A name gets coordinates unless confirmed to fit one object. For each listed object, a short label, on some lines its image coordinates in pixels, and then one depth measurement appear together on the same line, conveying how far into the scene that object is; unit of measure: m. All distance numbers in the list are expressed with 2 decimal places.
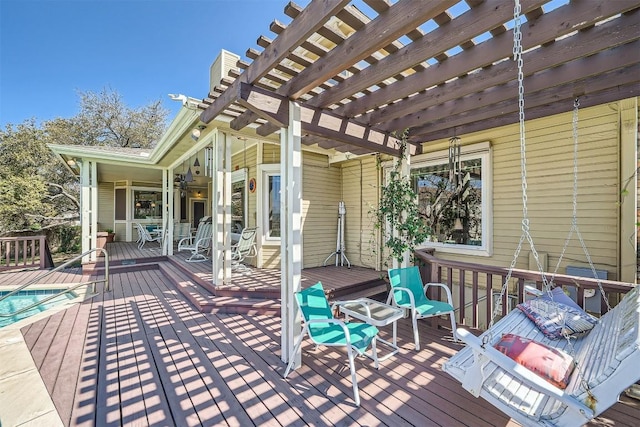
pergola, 1.71
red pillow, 1.66
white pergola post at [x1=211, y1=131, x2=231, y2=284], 4.66
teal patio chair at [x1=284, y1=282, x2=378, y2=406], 2.26
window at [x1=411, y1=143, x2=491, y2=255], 4.68
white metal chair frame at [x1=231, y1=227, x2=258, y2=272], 5.70
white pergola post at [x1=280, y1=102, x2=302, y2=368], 2.69
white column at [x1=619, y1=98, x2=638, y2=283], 3.27
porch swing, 1.37
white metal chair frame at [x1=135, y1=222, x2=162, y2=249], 9.30
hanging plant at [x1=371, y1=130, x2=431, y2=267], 3.76
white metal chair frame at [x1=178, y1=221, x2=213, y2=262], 7.05
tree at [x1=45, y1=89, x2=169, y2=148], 16.23
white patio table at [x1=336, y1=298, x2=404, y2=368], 2.80
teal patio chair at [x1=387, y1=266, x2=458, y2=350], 3.02
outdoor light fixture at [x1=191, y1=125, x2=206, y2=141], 4.74
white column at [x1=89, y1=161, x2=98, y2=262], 6.84
